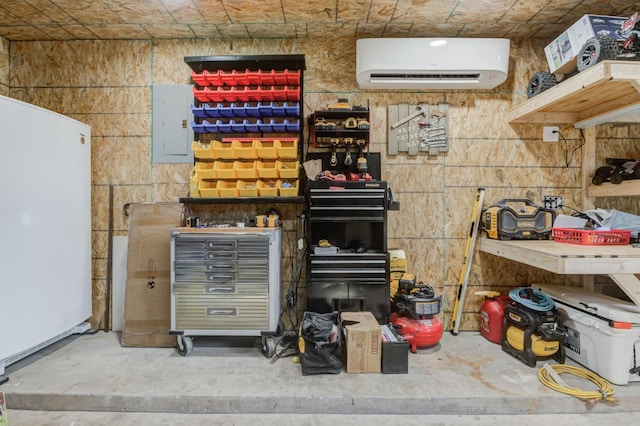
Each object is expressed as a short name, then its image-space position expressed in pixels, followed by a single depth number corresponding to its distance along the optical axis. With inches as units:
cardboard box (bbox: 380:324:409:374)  91.2
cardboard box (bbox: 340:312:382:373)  91.0
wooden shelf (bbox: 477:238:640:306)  80.4
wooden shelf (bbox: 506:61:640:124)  83.3
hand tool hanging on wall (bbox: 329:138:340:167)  117.9
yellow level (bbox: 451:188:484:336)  119.7
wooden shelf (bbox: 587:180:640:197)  107.5
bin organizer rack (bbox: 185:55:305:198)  113.9
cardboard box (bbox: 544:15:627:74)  95.3
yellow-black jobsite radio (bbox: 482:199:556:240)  110.4
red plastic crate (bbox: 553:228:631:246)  95.9
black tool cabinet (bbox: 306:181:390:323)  105.9
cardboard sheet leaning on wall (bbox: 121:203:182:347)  109.7
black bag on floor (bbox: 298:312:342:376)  90.6
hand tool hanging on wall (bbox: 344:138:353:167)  117.3
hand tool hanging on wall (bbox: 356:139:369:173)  115.6
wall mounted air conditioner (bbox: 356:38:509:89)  110.8
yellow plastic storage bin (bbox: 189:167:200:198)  115.0
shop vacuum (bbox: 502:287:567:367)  95.1
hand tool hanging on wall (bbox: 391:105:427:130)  122.6
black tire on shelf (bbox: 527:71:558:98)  109.1
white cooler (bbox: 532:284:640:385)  84.7
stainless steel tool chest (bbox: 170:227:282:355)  101.1
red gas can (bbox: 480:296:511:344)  112.3
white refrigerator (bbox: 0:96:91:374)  89.8
